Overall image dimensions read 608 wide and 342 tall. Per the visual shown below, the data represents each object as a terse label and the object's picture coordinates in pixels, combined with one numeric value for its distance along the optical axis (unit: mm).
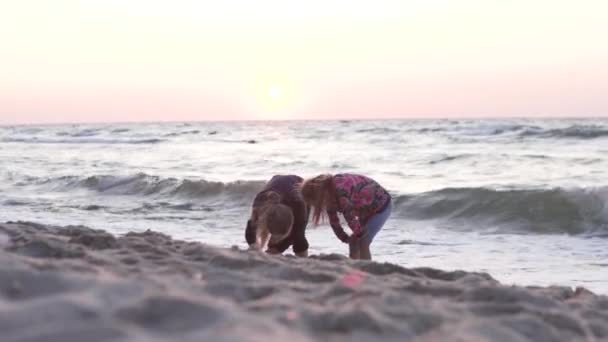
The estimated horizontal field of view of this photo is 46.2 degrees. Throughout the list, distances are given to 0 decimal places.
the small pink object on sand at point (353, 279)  3145
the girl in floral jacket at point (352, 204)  5535
